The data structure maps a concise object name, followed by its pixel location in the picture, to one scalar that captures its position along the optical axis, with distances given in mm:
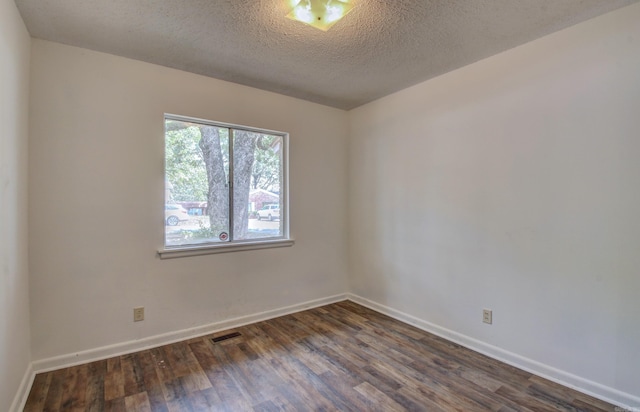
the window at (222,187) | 2760
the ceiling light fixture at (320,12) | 1768
